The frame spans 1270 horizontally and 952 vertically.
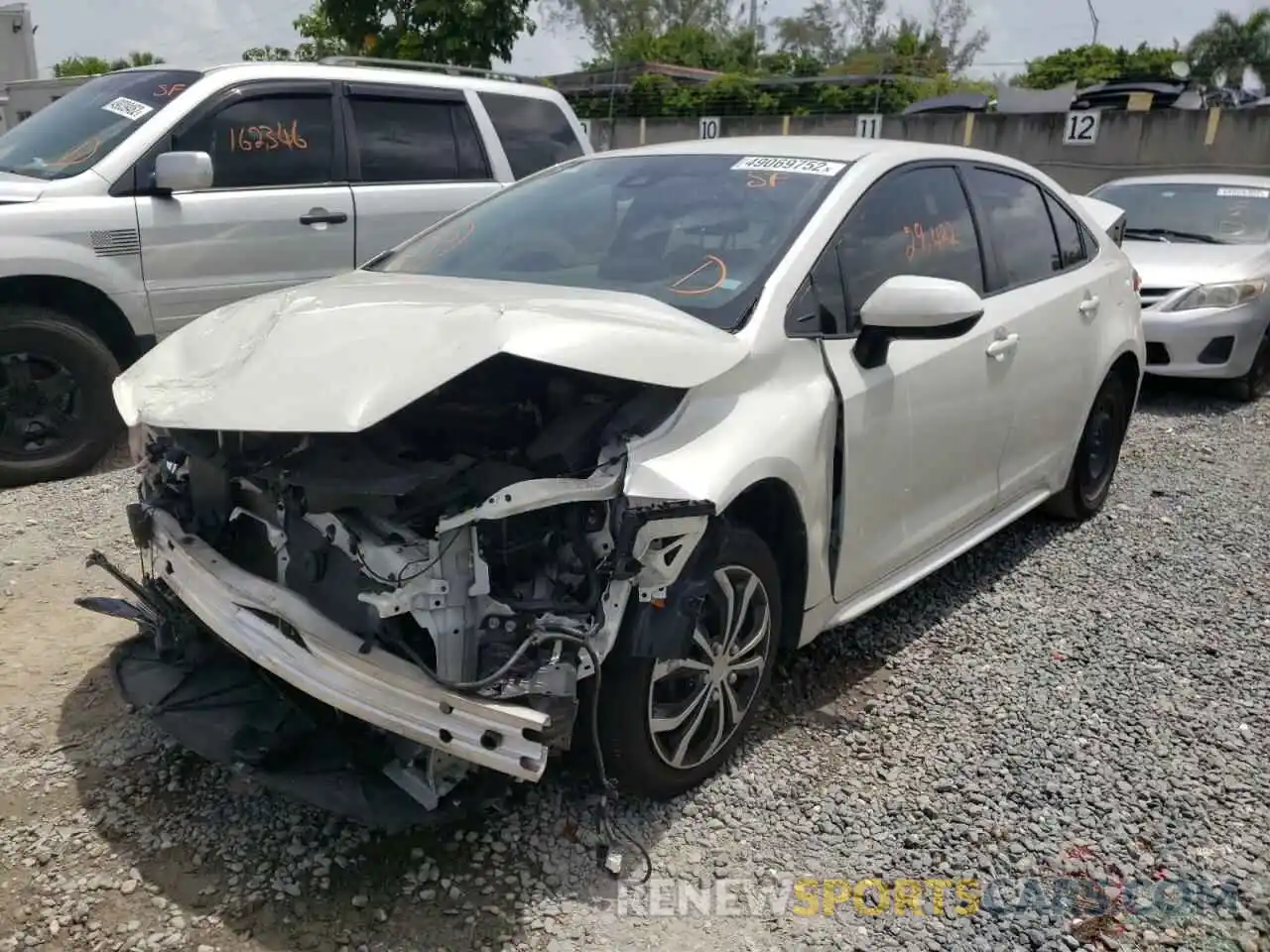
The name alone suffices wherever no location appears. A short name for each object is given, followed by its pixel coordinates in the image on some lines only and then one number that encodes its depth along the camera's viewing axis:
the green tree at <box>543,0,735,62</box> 57.06
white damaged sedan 2.45
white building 21.53
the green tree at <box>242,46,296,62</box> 21.83
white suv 5.06
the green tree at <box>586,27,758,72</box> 45.12
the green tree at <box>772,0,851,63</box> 55.34
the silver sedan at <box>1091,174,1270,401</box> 7.43
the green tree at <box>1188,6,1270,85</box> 46.50
